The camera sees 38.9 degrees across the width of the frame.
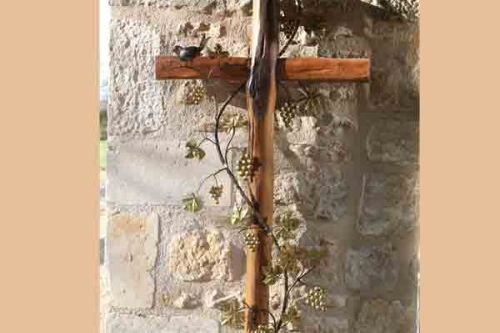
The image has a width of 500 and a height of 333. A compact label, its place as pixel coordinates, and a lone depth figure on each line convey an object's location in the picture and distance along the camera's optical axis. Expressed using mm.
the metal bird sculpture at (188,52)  1703
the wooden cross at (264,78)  1681
